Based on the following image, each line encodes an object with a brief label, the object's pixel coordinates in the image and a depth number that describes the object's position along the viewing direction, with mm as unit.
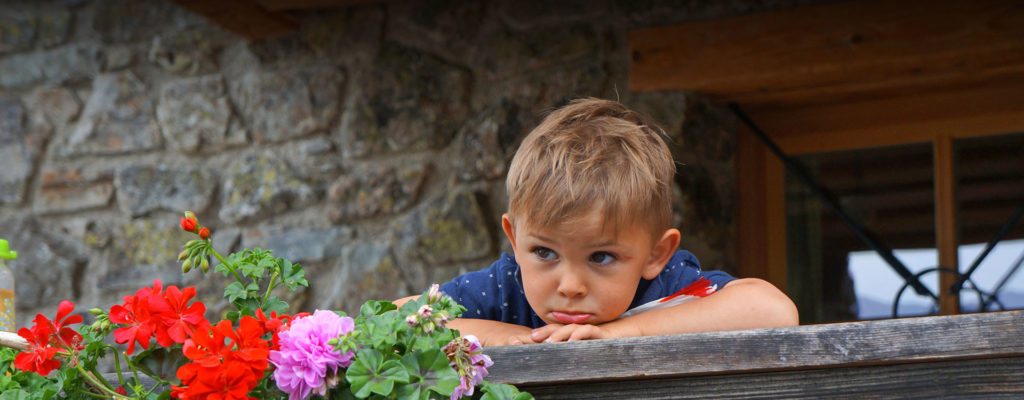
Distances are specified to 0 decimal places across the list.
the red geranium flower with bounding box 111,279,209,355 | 2047
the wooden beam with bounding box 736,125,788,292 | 3664
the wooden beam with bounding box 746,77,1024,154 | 3442
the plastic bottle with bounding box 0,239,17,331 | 2429
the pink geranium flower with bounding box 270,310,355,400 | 2017
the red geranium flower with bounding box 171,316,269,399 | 2006
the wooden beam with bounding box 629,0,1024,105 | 3250
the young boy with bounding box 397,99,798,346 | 2301
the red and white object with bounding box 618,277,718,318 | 2394
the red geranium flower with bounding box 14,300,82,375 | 2095
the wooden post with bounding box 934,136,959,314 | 3513
